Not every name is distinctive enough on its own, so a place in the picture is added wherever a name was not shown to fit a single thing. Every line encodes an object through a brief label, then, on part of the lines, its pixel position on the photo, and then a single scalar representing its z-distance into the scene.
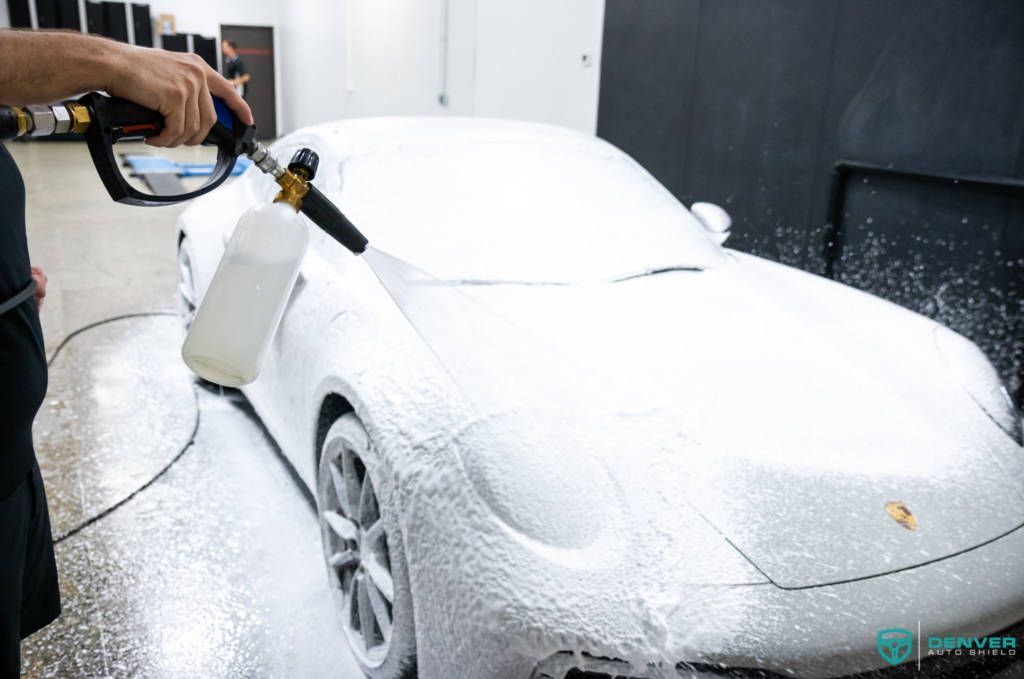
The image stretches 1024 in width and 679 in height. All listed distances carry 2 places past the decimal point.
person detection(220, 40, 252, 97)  12.04
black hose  2.14
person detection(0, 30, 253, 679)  0.85
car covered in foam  1.13
